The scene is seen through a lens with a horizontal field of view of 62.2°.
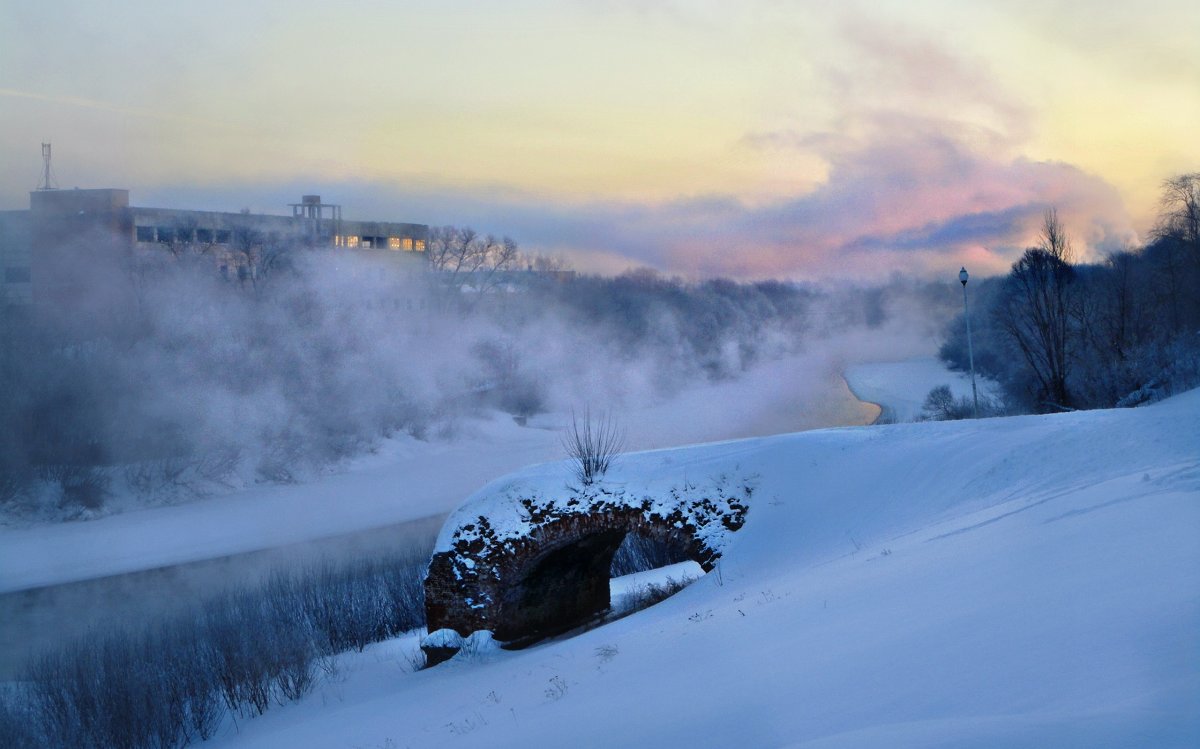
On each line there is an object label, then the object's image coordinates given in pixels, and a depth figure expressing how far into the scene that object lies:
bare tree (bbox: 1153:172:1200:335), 40.97
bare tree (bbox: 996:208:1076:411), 38.72
